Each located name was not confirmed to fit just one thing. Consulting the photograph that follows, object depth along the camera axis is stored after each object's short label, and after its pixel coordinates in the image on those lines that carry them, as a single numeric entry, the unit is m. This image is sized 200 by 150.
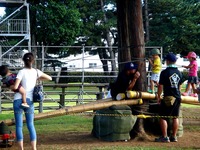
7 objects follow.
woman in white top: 14.74
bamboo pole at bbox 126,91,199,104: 18.27
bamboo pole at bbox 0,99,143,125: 17.81
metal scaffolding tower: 49.97
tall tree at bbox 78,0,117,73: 84.94
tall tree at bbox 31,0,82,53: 72.00
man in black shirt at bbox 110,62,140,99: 18.16
